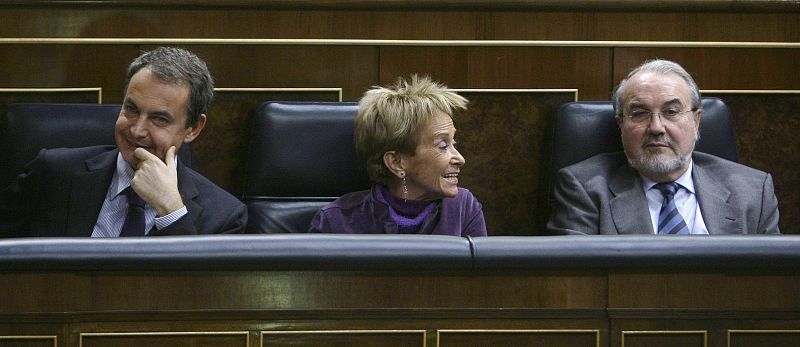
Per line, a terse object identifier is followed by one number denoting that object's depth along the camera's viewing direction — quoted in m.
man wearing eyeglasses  9.06
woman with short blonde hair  8.93
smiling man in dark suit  8.90
